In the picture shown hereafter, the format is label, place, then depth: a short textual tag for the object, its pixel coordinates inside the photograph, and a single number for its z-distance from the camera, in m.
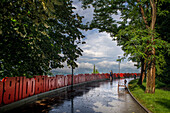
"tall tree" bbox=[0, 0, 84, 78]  6.48
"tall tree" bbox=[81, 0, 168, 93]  12.15
